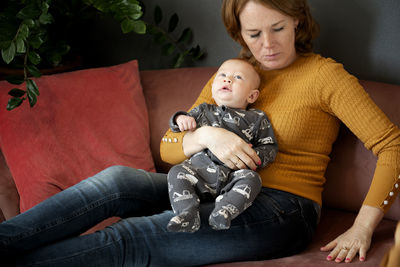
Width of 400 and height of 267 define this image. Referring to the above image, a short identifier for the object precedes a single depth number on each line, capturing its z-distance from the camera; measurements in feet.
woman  4.55
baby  4.59
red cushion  6.13
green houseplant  6.26
